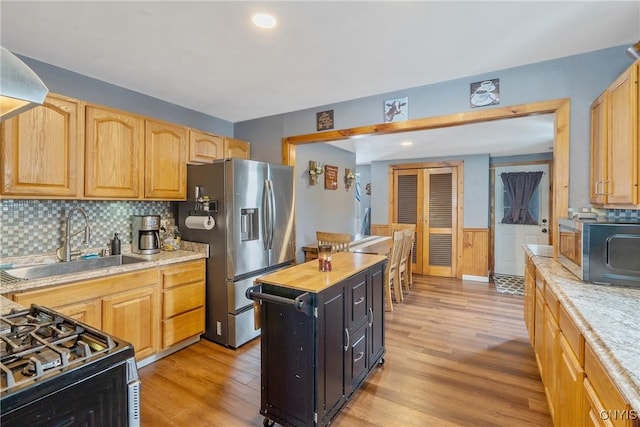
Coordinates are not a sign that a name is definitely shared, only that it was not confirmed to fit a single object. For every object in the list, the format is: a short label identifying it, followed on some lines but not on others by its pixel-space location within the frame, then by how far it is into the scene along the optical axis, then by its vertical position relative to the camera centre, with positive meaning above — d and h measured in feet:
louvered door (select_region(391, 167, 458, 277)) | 18.69 -0.05
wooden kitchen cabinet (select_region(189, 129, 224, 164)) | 10.26 +2.30
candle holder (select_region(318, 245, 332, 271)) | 6.78 -1.04
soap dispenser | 8.95 -1.05
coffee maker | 9.25 -0.71
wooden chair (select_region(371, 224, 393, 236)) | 20.23 -1.14
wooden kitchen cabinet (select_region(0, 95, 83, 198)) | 6.42 +1.35
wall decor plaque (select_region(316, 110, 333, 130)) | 10.47 +3.24
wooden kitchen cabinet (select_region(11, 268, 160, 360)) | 6.36 -2.14
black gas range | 2.61 -1.53
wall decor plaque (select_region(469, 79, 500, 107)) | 7.89 +3.19
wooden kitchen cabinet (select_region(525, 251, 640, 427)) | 3.09 -2.13
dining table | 12.27 -1.45
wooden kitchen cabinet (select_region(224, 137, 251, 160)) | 11.59 +2.52
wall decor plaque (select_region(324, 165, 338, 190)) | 15.35 +1.83
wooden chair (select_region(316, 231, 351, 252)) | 12.02 -1.11
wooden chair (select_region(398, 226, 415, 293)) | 14.22 -2.42
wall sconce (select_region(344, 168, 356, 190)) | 17.39 +2.04
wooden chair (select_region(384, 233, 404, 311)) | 12.31 -2.48
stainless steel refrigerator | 9.25 -0.62
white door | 17.74 -0.94
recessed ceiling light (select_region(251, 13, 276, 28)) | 5.61 +3.64
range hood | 2.74 +1.22
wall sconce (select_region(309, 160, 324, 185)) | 14.10 +1.93
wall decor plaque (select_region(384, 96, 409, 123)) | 9.11 +3.15
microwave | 5.18 -0.68
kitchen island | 5.45 -2.49
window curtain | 17.81 +1.25
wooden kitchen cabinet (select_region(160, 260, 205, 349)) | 8.56 -2.65
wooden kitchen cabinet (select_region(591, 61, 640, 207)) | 5.09 +1.33
